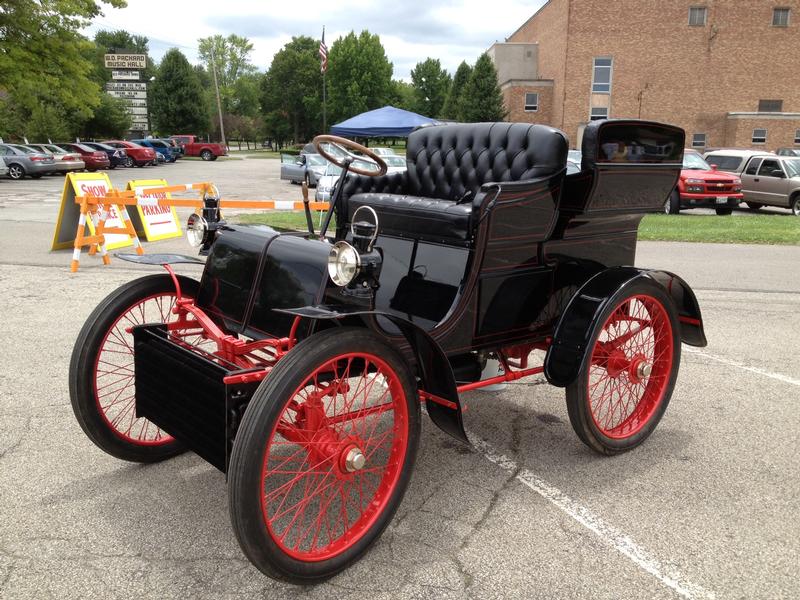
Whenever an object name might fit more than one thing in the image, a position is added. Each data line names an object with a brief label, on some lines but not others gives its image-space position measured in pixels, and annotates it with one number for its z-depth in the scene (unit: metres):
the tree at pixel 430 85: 84.94
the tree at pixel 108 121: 42.69
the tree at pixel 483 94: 45.62
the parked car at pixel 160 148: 37.25
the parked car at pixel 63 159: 26.31
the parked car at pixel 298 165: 20.02
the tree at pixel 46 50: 23.20
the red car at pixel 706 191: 15.16
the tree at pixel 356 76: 65.31
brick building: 40.03
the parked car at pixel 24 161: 24.55
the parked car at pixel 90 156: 29.42
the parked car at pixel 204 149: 44.38
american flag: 30.22
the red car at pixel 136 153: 33.91
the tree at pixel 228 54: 90.25
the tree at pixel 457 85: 56.34
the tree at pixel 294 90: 68.44
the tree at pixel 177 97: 54.78
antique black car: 2.35
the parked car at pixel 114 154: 31.56
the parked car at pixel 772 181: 15.80
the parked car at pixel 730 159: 17.20
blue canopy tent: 20.44
